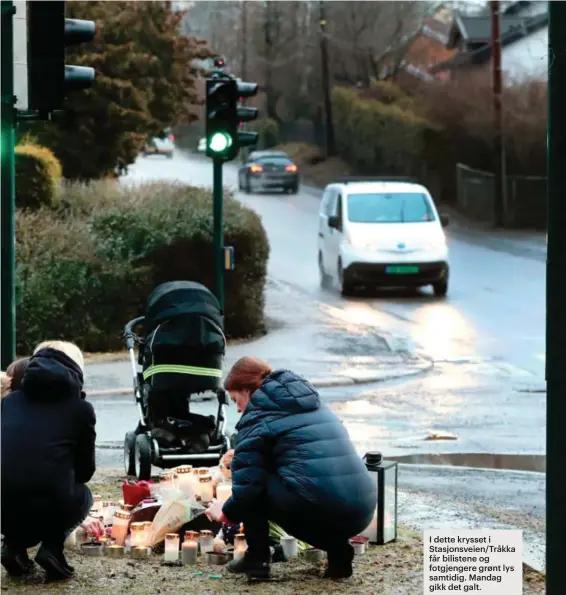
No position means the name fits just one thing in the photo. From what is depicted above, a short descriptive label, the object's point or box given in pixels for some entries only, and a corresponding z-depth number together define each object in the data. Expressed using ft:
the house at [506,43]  319.60
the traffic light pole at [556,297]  28.92
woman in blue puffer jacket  44.98
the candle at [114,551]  49.36
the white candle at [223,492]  53.99
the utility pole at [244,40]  449.34
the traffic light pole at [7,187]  64.62
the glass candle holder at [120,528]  50.45
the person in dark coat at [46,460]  44.20
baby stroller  64.92
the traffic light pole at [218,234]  98.93
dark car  348.38
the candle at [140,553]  49.16
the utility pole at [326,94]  416.96
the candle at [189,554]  48.12
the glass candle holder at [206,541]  49.41
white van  173.36
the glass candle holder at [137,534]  49.72
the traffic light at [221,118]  95.54
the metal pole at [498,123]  286.61
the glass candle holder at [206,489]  55.16
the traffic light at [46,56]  61.53
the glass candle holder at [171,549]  48.43
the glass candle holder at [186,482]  55.21
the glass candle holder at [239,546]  47.44
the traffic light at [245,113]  97.16
